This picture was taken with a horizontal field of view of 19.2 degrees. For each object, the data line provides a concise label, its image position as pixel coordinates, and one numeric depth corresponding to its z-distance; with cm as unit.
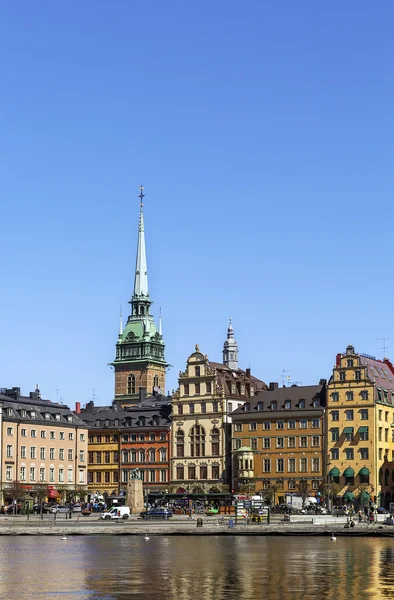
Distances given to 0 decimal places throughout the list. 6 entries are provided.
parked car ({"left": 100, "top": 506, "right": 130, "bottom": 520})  12262
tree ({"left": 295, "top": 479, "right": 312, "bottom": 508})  15212
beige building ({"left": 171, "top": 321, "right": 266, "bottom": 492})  16325
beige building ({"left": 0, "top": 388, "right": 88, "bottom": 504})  15750
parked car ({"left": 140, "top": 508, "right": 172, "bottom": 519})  12289
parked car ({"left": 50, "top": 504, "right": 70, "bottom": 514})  13932
